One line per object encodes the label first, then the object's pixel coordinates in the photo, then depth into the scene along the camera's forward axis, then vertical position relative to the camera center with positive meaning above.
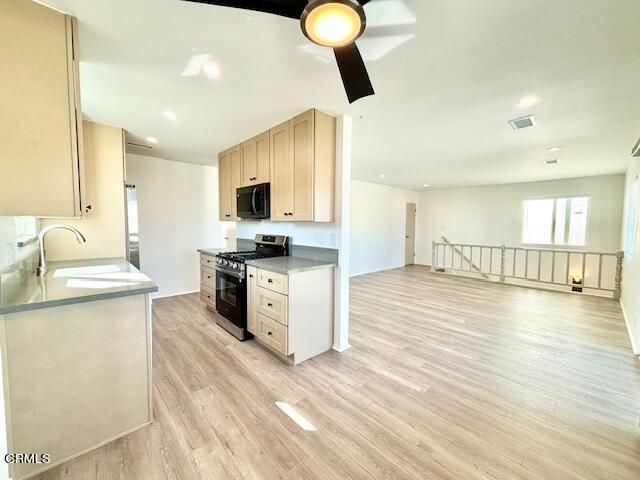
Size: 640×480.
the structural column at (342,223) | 2.70 +0.03
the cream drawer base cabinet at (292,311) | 2.44 -0.87
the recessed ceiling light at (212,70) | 1.76 +1.11
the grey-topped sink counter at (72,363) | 1.33 -0.81
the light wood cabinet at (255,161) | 3.21 +0.85
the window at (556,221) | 6.23 +0.19
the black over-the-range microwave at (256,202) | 3.26 +0.31
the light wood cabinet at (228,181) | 3.82 +0.69
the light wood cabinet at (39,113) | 1.25 +0.57
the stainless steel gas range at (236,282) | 2.98 -0.71
